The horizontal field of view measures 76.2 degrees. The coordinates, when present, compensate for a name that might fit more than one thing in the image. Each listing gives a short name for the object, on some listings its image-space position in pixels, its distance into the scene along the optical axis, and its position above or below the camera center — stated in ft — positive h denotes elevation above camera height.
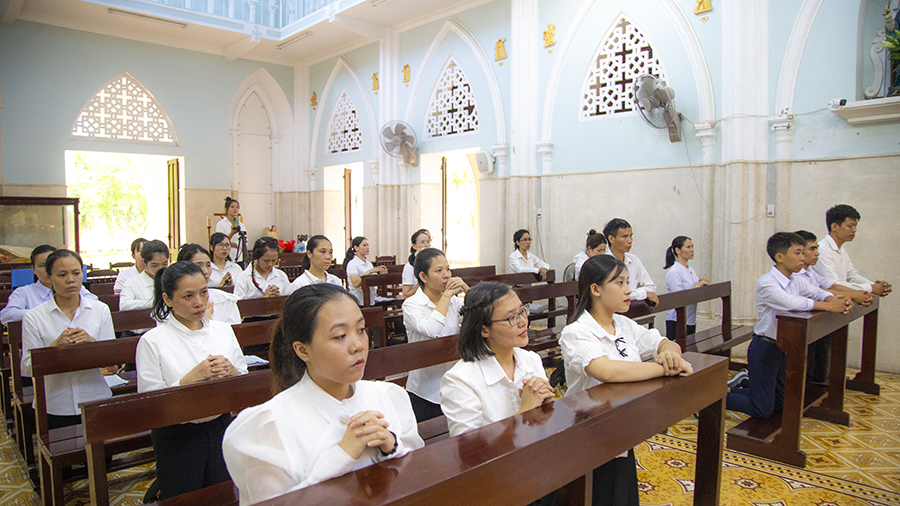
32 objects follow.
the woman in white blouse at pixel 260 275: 17.37 -1.73
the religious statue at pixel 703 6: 21.79 +8.15
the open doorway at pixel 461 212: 54.39 +0.72
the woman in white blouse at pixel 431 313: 10.84 -1.89
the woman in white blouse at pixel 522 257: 25.14 -1.64
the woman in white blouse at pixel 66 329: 10.55 -2.15
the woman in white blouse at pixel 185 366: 8.27 -2.19
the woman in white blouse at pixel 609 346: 7.45 -1.87
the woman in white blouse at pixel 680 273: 18.22 -1.70
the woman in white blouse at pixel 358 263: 22.08 -1.75
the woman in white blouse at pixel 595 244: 18.90 -0.79
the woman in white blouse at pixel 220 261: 18.89 -1.44
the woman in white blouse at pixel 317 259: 16.92 -1.21
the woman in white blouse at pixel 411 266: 17.44 -1.54
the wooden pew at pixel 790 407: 11.87 -3.94
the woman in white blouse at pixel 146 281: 14.98 -1.72
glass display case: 29.22 -0.37
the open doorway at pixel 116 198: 56.34 +2.01
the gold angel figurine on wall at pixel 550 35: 26.86 +8.67
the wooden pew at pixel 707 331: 14.69 -2.93
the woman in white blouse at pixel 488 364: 6.99 -1.88
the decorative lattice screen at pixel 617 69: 23.99 +6.46
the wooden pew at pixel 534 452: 4.31 -2.01
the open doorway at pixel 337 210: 43.24 +0.70
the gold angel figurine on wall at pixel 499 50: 29.68 +8.79
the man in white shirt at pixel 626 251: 16.88 -0.93
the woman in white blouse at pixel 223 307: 12.71 -1.99
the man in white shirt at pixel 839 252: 15.75 -0.89
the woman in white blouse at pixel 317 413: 4.83 -1.74
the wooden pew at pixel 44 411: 9.04 -3.26
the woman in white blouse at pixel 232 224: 30.55 -0.32
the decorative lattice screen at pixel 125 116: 36.96 +6.76
